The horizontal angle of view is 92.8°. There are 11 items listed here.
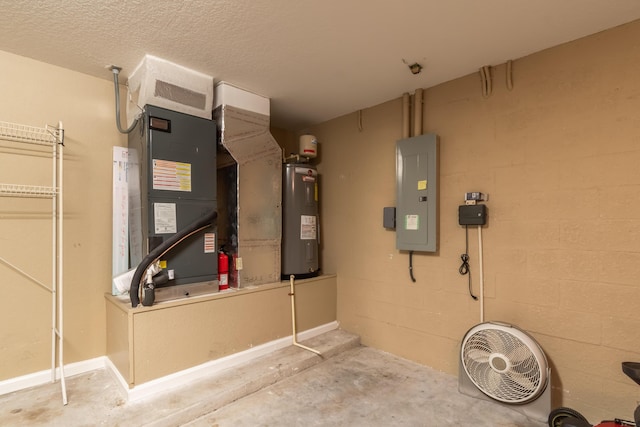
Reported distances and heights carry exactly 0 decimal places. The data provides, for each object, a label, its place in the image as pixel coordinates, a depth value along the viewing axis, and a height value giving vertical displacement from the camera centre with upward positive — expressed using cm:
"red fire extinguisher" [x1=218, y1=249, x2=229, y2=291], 268 -48
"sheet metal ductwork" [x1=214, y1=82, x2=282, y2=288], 269 +29
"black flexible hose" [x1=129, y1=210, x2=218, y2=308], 210 -25
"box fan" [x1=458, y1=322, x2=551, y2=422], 195 -104
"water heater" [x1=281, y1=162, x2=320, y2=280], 313 -6
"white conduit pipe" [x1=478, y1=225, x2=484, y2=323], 240 -49
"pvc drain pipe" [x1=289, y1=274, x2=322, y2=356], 292 -96
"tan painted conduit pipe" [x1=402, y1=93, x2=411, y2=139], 286 +91
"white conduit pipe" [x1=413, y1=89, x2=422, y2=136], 278 +92
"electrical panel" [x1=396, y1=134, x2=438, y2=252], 263 +19
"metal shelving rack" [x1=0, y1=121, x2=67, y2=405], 215 +19
